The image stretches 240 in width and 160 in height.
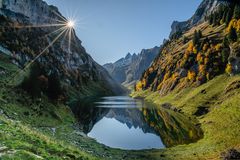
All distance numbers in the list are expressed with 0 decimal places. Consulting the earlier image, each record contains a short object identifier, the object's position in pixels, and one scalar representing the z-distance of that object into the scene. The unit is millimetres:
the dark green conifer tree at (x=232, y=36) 81753
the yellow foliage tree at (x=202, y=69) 85496
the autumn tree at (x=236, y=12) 94706
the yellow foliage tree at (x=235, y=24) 85895
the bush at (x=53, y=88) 45156
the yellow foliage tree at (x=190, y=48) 107098
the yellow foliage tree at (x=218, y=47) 88035
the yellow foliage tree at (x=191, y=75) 90508
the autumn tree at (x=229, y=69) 69671
